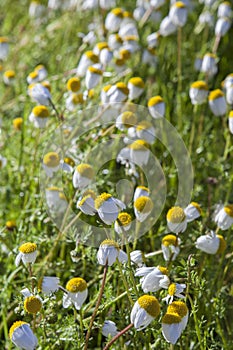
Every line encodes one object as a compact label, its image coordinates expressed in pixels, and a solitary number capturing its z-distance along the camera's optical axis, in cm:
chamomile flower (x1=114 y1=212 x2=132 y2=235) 52
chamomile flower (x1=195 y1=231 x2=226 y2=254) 56
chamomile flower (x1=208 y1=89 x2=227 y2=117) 65
